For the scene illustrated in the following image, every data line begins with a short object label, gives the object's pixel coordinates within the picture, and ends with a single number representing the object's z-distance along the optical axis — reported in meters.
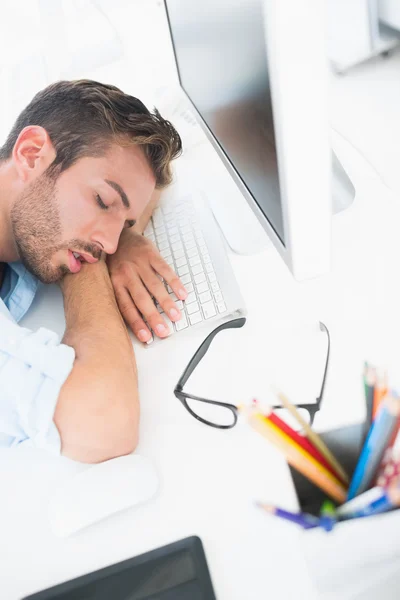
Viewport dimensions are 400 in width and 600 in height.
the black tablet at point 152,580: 0.41
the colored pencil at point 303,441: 0.35
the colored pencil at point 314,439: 0.37
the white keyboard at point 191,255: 0.66
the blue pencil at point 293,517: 0.31
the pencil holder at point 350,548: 0.33
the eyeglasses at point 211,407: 0.50
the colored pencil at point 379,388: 0.34
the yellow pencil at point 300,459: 0.34
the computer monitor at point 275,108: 0.33
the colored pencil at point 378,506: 0.30
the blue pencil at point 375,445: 0.31
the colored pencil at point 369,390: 0.33
